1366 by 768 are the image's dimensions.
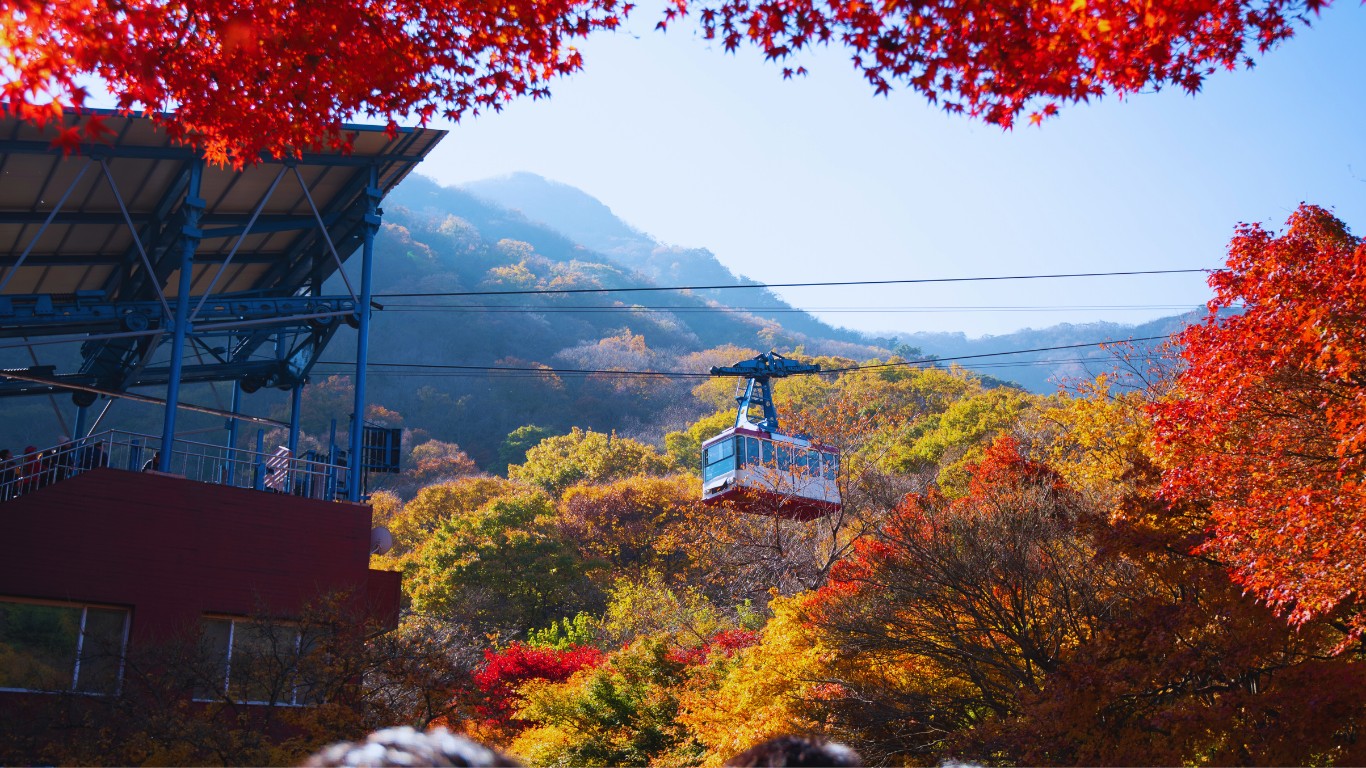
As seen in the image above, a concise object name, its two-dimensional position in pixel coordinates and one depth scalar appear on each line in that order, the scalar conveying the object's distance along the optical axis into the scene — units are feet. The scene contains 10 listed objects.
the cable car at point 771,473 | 97.25
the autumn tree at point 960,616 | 52.44
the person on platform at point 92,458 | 52.12
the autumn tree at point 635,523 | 141.59
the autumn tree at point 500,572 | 119.96
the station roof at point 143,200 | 56.18
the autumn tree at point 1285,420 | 35.60
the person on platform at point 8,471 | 49.54
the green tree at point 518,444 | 232.22
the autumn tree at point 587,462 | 176.04
